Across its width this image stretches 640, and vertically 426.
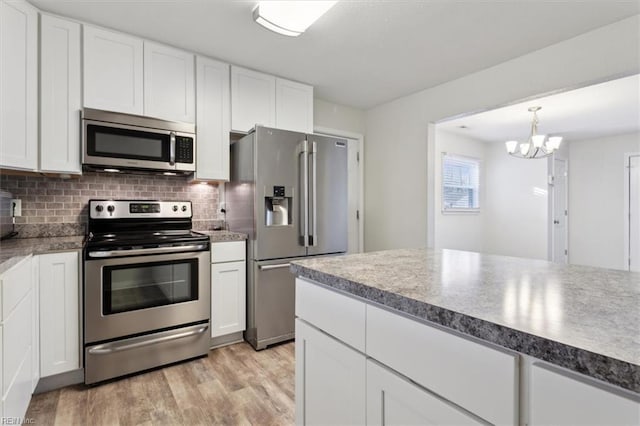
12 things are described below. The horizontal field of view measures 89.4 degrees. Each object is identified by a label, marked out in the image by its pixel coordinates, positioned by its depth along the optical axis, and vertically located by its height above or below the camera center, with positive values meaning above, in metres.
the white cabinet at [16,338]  1.36 -0.60
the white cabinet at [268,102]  2.95 +1.07
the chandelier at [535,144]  4.04 +0.89
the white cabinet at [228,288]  2.65 -0.63
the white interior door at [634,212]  5.22 +0.00
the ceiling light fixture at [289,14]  1.97 +1.26
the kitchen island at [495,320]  0.57 -0.24
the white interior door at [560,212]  5.76 +0.00
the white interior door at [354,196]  4.30 +0.22
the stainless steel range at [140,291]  2.13 -0.56
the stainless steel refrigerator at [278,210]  2.70 +0.02
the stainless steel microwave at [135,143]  2.30 +0.53
